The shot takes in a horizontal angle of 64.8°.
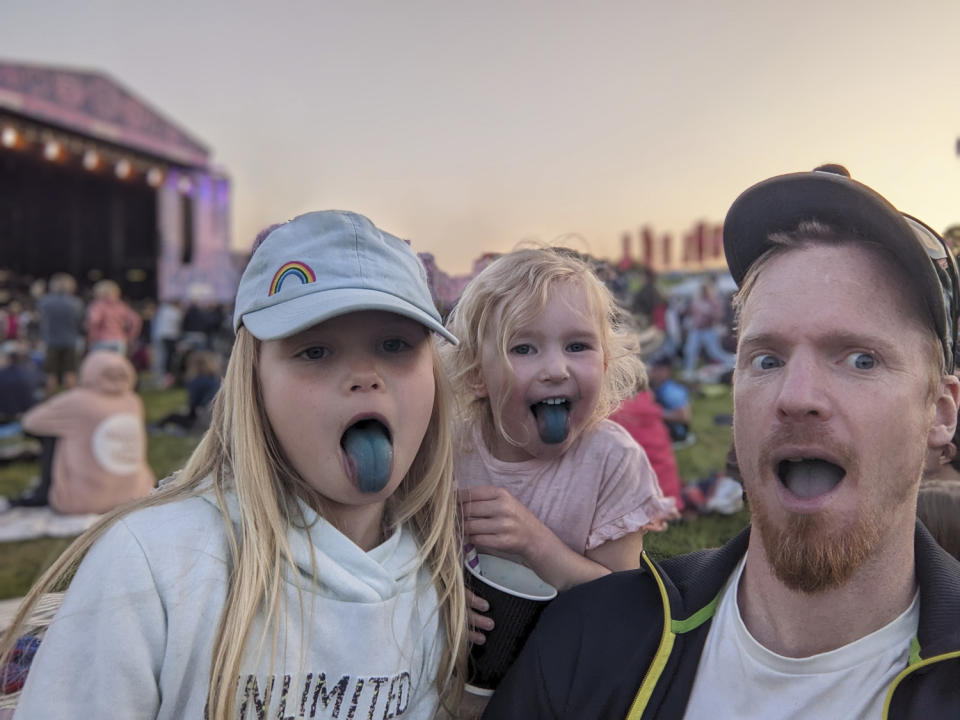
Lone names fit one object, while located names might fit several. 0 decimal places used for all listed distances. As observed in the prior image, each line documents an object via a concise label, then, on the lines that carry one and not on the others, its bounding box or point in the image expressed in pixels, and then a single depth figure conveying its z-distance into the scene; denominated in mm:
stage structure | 15961
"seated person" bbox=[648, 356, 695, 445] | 7191
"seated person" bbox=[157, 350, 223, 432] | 8570
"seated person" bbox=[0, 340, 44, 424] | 7820
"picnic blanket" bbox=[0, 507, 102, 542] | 5289
